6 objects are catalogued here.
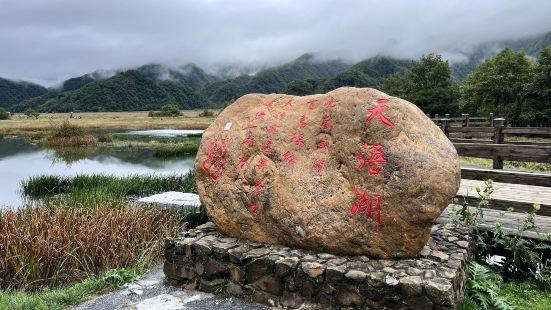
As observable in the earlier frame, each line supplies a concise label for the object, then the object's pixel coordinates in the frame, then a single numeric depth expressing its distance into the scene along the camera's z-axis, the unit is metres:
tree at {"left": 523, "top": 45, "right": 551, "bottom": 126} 35.84
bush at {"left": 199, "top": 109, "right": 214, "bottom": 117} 91.74
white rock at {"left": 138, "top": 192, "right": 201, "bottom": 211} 9.90
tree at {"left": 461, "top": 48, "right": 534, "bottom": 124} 40.94
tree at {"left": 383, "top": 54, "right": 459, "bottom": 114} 55.56
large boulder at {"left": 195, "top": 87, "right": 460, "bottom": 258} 5.13
